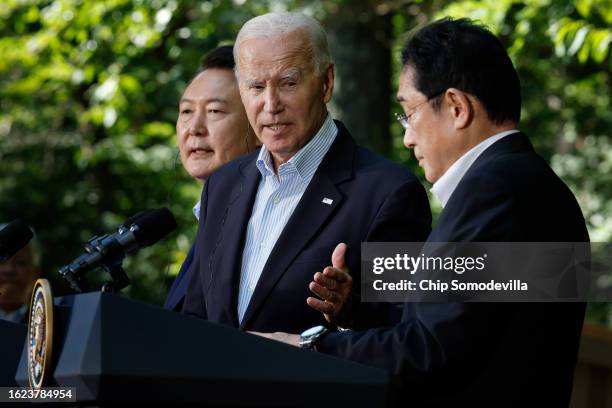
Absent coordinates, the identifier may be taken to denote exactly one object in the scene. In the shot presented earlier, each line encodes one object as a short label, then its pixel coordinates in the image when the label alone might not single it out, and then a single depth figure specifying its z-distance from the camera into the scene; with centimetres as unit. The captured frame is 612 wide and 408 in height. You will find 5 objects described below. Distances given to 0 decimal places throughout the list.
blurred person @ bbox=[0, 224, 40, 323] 1253
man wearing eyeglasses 546
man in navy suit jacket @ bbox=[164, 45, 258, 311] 915
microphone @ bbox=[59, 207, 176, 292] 609
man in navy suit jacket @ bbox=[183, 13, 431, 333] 698
